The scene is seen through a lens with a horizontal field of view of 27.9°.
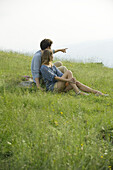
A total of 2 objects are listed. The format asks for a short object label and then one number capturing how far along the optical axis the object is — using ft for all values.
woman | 19.83
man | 20.56
